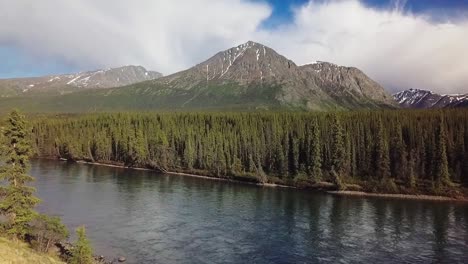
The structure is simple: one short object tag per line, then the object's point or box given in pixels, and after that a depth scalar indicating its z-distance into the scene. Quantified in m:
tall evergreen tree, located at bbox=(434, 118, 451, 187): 135.00
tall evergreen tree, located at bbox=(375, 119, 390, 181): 142.62
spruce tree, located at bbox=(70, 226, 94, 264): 53.59
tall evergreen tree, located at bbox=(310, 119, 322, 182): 145.62
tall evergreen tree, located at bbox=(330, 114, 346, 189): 146.45
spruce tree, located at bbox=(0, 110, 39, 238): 56.75
